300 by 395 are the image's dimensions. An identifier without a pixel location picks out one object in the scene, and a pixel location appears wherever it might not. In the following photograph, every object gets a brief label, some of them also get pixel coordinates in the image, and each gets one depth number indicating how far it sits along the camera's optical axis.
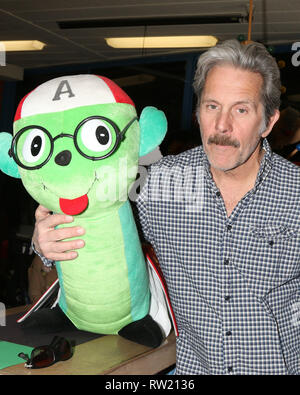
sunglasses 1.17
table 1.18
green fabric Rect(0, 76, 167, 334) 1.25
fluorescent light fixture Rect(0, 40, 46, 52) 5.30
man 1.37
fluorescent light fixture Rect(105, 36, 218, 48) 4.84
